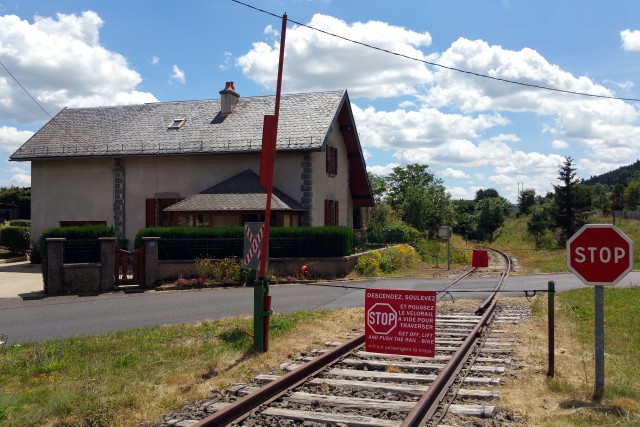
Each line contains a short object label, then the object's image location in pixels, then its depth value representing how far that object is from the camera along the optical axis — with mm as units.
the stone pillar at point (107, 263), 18844
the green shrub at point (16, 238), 31247
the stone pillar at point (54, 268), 18203
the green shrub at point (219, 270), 20281
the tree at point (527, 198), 115012
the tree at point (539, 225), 56597
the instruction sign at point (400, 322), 7465
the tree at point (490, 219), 80562
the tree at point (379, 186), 74062
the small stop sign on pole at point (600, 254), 6340
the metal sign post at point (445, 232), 25400
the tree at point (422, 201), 51531
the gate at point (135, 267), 19625
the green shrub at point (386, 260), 23016
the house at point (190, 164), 25000
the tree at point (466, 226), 84694
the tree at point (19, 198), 53812
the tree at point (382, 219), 43831
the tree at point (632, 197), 78500
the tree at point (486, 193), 141000
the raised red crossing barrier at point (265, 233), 9008
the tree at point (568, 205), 52500
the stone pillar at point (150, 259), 19656
